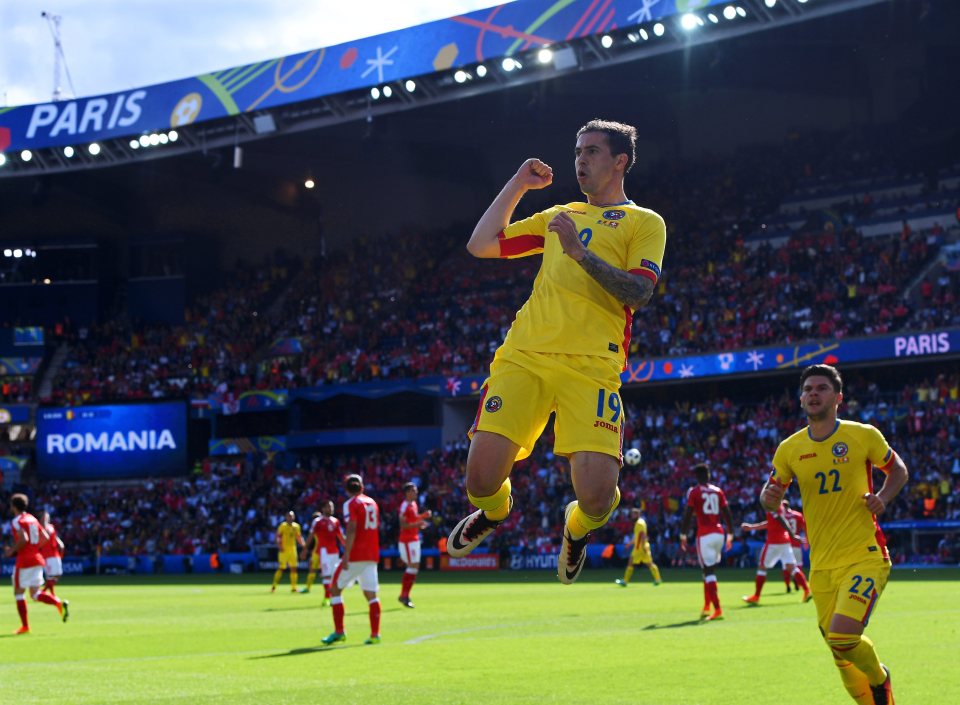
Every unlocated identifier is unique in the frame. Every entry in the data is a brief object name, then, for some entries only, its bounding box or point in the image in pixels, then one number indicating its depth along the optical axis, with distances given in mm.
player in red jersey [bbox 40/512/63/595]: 25059
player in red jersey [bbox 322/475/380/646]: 18000
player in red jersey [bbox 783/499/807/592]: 23859
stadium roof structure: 41219
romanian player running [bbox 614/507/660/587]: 31562
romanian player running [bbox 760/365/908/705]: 8859
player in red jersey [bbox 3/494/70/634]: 20547
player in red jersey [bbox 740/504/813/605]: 23391
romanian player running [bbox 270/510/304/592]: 34406
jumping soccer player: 7289
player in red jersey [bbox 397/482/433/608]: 25375
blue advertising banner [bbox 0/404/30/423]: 57547
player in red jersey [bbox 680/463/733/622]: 20625
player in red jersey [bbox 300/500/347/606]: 26719
